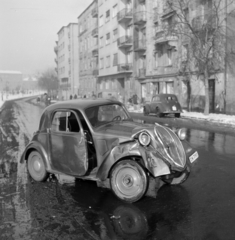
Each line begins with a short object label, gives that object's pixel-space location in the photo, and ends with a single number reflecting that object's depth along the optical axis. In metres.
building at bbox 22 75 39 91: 185.76
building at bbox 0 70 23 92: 151.12
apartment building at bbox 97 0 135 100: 40.78
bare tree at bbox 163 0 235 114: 22.08
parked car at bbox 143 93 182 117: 22.12
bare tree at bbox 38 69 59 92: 89.00
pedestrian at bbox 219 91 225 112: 24.30
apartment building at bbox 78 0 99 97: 54.03
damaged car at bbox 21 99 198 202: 4.98
